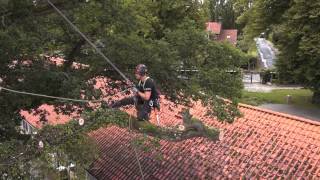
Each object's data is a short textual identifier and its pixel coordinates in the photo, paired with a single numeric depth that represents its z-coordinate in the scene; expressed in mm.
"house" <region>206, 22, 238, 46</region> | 64688
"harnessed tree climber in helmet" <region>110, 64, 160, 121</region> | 8570
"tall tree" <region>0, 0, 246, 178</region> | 10805
